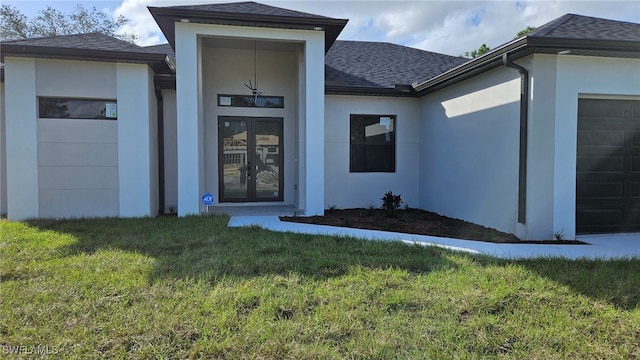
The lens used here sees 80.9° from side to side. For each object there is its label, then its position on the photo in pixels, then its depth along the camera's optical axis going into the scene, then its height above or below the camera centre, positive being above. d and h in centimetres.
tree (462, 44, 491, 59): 2494 +786
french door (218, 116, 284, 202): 1020 +20
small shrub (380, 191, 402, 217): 902 -92
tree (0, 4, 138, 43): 2011 +816
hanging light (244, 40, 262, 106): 1027 +223
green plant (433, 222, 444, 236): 719 -128
